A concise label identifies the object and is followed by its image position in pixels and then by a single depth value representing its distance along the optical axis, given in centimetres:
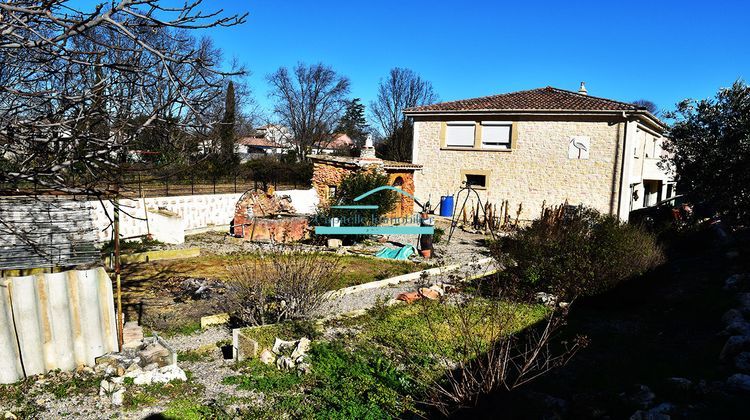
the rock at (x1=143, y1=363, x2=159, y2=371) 594
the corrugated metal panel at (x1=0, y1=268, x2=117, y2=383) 566
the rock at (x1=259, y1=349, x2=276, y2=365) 644
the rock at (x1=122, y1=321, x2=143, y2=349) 655
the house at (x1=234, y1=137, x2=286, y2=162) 6306
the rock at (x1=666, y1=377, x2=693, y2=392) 523
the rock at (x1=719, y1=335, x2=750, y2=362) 625
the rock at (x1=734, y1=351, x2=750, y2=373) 569
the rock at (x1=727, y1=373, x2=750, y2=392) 504
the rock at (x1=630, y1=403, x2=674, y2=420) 430
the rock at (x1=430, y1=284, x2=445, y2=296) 999
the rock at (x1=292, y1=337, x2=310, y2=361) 645
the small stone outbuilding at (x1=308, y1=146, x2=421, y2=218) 2059
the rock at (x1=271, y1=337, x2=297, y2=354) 662
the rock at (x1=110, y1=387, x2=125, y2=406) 522
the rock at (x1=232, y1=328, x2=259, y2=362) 665
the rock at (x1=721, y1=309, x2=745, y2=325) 770
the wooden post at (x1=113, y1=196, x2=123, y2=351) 624
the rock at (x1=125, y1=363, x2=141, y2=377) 590
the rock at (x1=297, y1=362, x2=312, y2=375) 611
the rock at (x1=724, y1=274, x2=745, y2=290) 988
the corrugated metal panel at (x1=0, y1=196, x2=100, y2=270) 611
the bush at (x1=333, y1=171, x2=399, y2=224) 1733
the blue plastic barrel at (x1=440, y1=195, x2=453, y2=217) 2334
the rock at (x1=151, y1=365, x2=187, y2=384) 579
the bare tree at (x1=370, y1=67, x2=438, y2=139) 5372
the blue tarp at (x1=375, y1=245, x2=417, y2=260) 1469
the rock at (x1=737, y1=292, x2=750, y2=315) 807
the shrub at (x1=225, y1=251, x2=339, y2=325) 781
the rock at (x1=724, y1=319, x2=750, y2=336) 707
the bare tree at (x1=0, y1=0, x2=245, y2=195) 414
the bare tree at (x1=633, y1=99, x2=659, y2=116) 8439
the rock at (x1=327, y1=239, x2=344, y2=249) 1595
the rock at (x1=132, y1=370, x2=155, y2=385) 571
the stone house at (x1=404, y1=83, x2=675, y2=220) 2055
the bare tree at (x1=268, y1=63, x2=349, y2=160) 5359
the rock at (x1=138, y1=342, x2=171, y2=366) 612
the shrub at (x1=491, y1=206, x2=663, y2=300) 955
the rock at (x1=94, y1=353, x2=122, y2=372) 602
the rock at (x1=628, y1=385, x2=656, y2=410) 486
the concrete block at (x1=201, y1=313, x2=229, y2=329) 800
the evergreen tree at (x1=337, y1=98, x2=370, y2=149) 6212
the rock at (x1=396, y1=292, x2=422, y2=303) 955
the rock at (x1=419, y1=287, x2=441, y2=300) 968
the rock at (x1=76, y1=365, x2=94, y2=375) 594
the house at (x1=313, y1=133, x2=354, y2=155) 5505
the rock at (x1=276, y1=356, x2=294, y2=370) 624
